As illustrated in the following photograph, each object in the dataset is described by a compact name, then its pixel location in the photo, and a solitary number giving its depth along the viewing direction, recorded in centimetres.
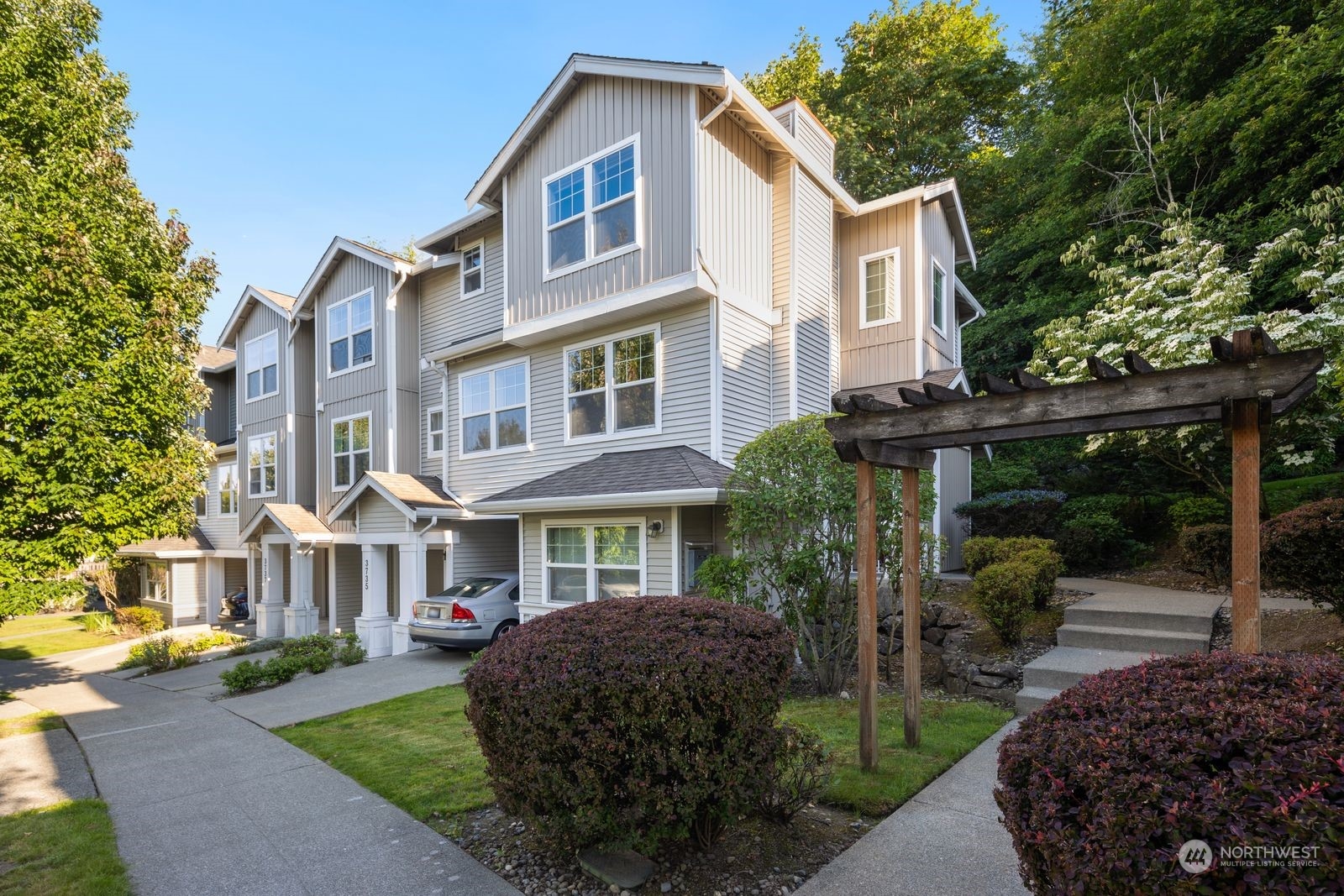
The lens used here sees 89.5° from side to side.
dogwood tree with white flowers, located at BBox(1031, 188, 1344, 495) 905
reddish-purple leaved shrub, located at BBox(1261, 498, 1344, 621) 644
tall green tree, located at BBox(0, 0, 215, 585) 877
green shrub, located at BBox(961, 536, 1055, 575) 976
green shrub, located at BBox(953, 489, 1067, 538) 1313
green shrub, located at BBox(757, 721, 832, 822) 418
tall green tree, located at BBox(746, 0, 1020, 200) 2478
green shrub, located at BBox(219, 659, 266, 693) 1062
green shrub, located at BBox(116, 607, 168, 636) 1964
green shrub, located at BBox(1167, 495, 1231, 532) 1184
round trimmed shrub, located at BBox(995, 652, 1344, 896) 203
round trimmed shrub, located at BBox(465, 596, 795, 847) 358
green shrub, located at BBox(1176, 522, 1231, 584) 977
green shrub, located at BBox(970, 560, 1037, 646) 787
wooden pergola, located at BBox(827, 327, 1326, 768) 383
